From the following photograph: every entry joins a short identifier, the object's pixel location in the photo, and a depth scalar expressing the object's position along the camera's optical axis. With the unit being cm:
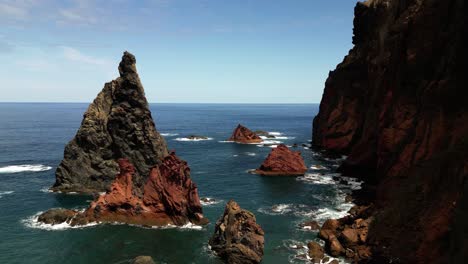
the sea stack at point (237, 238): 4503
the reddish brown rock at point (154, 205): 5912
